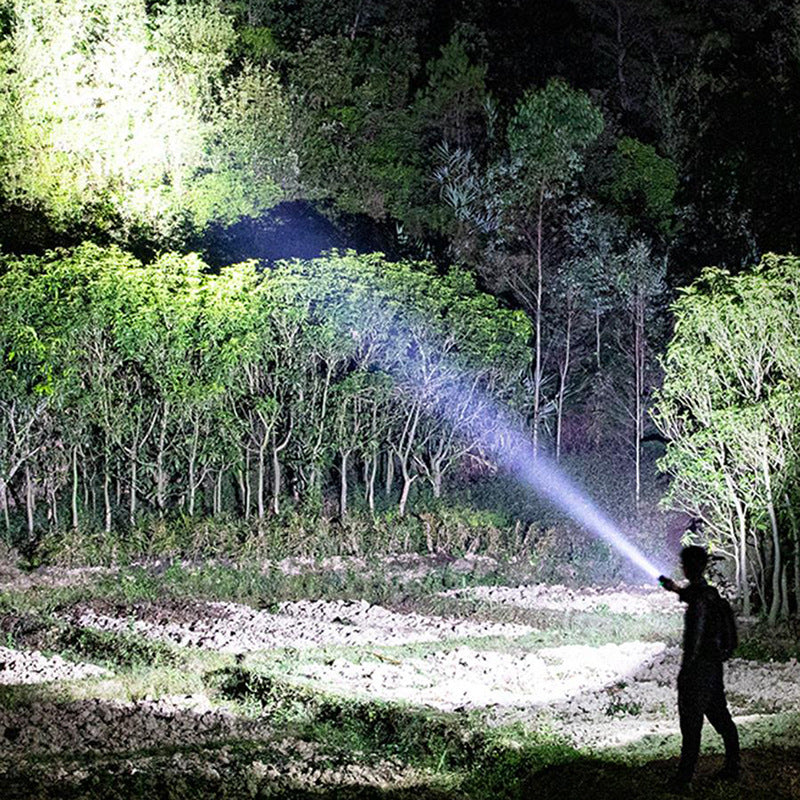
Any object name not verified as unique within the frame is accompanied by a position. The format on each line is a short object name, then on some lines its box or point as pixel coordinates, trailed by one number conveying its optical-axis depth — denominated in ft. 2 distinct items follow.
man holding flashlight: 46.16
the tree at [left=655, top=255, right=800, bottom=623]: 98.27
